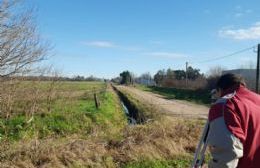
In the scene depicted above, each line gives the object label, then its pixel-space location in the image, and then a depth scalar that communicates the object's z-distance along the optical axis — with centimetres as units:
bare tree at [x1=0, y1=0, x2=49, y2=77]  648
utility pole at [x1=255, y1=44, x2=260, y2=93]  1802
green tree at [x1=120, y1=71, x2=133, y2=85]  6552
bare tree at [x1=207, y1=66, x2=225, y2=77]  3973
